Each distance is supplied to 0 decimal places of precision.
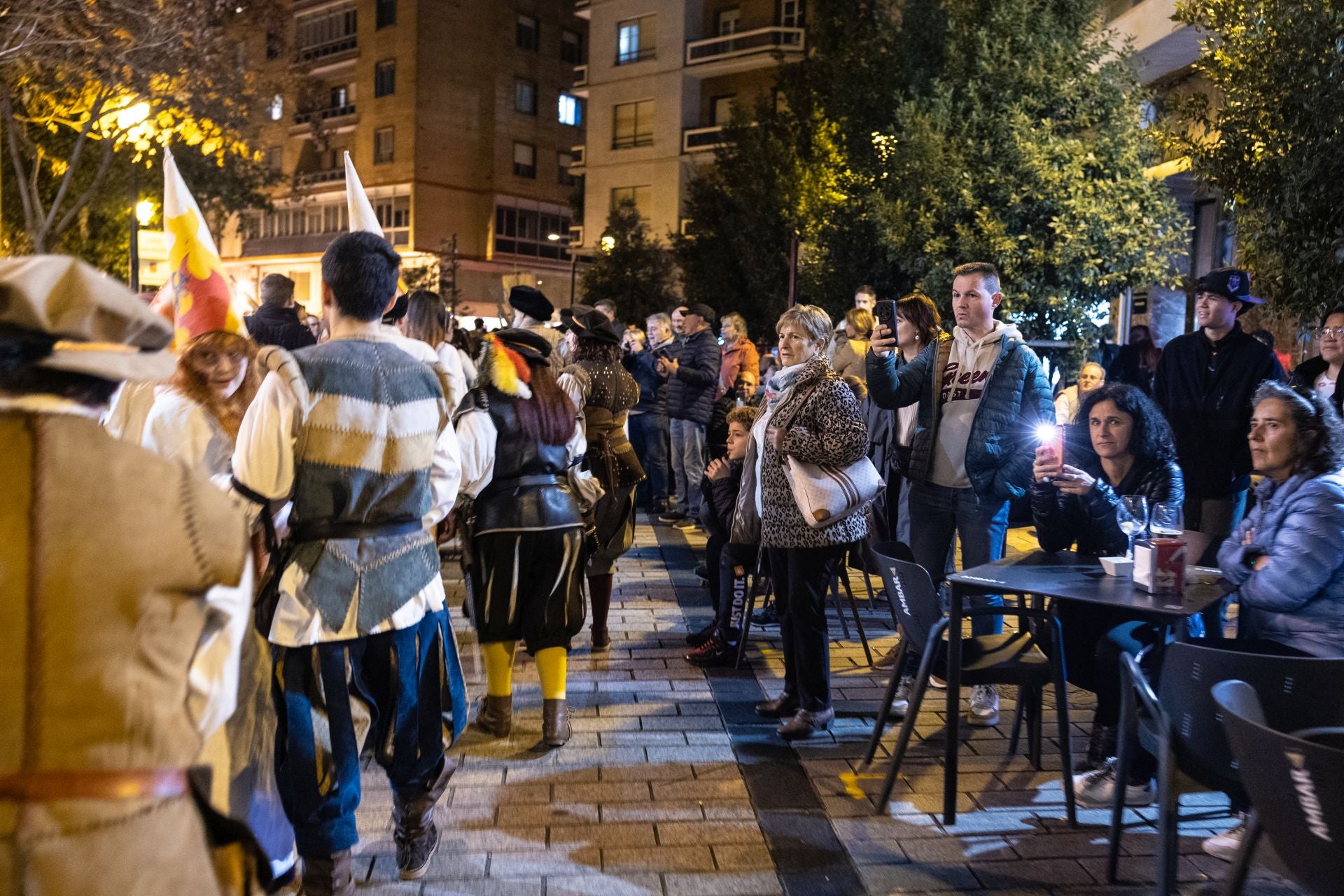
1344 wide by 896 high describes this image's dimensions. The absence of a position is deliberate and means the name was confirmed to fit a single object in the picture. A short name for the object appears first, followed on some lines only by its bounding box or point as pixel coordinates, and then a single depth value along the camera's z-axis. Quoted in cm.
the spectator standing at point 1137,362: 1069
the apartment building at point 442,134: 4556
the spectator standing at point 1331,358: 688
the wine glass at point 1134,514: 454
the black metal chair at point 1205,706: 325
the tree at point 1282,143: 681
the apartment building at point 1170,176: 1402
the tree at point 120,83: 1155
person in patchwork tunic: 360
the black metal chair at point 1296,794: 257
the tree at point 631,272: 3148
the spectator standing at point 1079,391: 1003
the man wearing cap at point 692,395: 1166
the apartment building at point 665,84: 3475
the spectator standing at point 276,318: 809
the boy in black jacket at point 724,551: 689
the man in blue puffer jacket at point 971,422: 578
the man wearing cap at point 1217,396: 639
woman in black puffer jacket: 496
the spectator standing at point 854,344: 931
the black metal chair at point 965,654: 464
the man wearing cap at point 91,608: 184
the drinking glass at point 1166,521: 446
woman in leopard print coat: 546
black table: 417
